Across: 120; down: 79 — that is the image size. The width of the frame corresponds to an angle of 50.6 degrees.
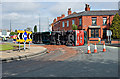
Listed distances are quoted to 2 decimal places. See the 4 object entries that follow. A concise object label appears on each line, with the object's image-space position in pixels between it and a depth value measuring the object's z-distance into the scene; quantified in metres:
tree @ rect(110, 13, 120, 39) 29.12
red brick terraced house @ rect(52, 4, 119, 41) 32.19
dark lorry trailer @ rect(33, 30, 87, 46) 20.69
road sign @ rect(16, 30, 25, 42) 11.52
